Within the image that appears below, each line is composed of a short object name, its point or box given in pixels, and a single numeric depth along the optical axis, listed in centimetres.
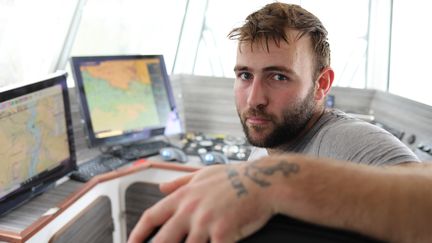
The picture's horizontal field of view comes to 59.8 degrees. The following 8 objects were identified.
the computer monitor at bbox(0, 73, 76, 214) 142
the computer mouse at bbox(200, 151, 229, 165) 210
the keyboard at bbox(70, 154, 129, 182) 186
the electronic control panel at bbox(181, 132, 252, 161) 224
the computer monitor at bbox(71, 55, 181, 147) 204
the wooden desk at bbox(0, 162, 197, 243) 142
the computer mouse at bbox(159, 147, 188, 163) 215
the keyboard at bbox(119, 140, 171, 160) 217
